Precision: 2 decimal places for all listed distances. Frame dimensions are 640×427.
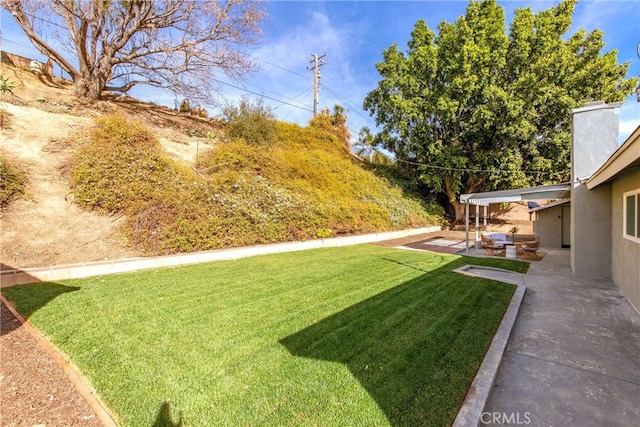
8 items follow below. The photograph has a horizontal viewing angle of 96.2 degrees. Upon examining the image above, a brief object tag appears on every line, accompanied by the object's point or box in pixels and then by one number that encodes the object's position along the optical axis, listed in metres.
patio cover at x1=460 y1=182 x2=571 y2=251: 9.55
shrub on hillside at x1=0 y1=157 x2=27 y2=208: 6.95
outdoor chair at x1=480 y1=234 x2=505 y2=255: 11.30
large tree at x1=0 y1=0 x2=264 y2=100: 11.82
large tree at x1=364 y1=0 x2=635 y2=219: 15.90
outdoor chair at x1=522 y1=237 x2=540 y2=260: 10.43
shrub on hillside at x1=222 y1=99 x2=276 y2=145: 13.80
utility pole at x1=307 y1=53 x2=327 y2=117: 25.34
